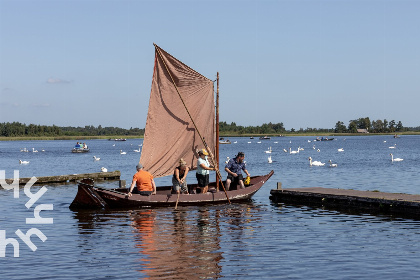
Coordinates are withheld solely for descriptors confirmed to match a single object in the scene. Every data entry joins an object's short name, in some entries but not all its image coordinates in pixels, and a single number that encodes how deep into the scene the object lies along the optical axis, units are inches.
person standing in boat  1179.5
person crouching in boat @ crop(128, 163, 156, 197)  1130.0
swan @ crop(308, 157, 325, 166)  2650.1
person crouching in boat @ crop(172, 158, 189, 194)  1161.4
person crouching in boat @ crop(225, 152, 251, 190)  1239.9
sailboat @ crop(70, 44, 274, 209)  1135.6
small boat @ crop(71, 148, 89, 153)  4813.7
